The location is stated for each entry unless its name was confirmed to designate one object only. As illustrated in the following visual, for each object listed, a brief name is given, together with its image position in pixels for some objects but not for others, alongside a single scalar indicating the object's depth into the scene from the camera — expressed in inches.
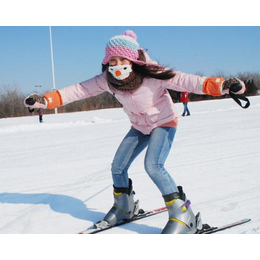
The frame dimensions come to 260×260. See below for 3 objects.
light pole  982.4
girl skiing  108.6
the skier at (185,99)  573.4
